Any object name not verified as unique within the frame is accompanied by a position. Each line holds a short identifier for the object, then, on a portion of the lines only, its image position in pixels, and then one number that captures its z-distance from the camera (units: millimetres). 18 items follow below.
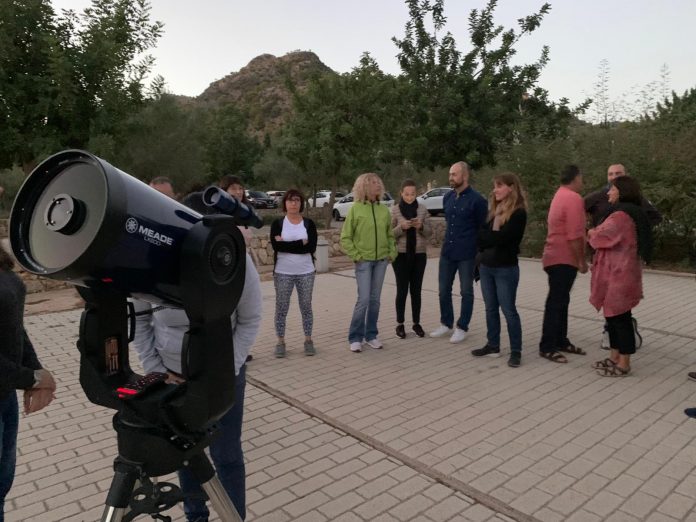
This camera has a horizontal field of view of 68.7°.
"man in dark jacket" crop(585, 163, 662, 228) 5391
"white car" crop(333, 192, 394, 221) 24633
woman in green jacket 5250
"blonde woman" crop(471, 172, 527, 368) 4691
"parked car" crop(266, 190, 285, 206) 32125
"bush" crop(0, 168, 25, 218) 15422
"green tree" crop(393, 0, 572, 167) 16406
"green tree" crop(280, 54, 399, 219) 14875
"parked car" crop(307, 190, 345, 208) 30072
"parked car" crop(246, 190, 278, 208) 30703
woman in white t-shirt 5055
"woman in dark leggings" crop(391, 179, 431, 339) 5660
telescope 1268
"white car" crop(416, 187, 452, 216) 23719
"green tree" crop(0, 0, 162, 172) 9711
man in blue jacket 5309
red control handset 1423
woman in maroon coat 4223
